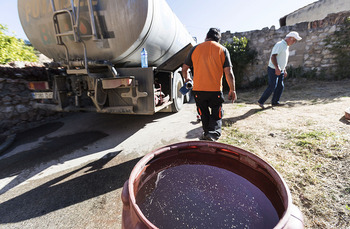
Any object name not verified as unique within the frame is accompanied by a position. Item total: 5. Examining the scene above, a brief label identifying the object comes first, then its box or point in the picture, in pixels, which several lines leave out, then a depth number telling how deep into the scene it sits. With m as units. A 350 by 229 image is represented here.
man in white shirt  3.68
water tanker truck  2.28
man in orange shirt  2.22
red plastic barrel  0.72
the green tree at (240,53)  7.08
